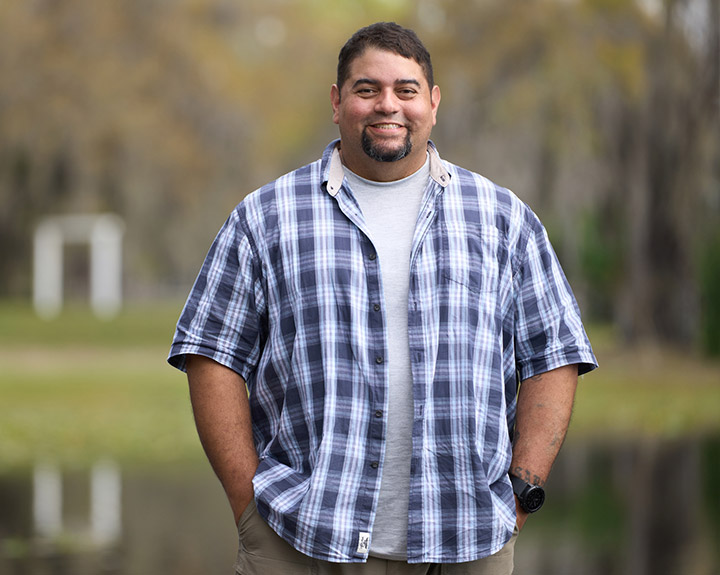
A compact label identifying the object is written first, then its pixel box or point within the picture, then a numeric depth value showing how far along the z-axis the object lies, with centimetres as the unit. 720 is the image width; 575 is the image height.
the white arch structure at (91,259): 2561
